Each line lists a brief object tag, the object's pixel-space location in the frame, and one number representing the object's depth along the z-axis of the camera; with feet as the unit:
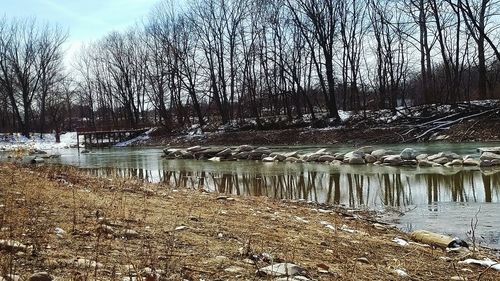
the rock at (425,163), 57.77
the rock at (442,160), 57.82
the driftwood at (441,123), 93.39
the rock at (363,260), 16.55
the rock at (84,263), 11.88
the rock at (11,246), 12.44
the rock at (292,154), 76.36
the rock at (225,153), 86.81
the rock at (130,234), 16.10
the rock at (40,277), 10.59
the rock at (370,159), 64.34
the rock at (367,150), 73.31
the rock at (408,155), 61.16
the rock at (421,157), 60.64
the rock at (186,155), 92.77
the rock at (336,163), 65.03
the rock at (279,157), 75.47
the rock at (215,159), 83.70
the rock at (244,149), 86.90
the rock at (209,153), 90.94
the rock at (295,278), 12.64
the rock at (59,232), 15.13
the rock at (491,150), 59.08
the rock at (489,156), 54.94
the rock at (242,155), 82.69
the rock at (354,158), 64.19
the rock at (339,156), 68.14
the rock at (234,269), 13.28
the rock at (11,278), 10.07
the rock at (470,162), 54.95
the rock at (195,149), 95.66
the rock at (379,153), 64.85
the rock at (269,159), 75.44
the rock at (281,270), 13.05
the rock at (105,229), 15.93
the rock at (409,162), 59.74
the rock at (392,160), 60.37
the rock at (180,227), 18.19
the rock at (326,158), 69.15
